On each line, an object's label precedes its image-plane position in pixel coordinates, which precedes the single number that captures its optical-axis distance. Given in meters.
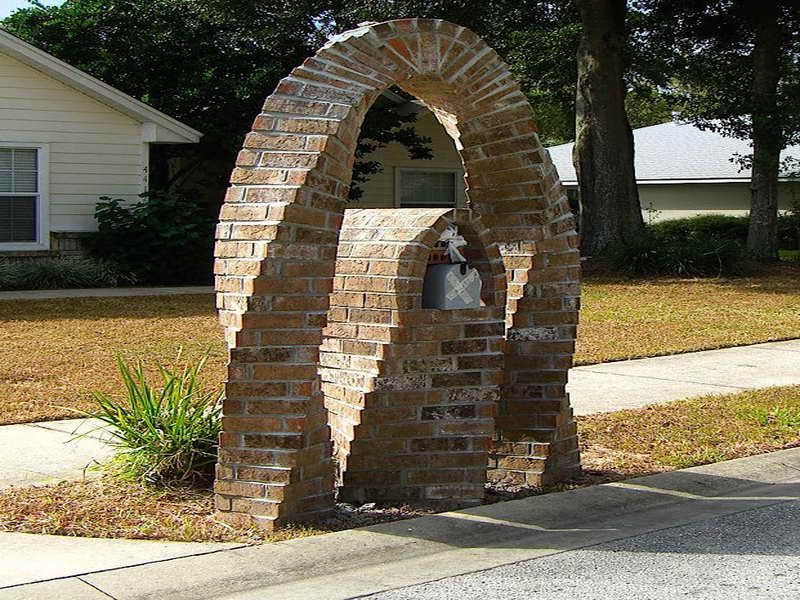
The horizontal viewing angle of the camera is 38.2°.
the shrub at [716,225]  30.62
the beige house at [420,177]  23.64
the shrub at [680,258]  20.64
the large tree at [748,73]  22.95
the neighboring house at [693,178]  34.34
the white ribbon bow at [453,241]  5.96
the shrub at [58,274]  17.34
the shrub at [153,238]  18.33
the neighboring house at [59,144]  18.05
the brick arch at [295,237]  5.20
